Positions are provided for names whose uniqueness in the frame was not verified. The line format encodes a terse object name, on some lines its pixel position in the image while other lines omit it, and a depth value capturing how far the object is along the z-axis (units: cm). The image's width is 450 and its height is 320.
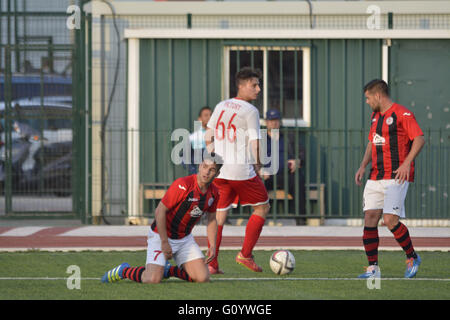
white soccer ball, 1836
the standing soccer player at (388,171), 1812
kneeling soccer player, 1650
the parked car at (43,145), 3228
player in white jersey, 1936
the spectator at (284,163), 3083
